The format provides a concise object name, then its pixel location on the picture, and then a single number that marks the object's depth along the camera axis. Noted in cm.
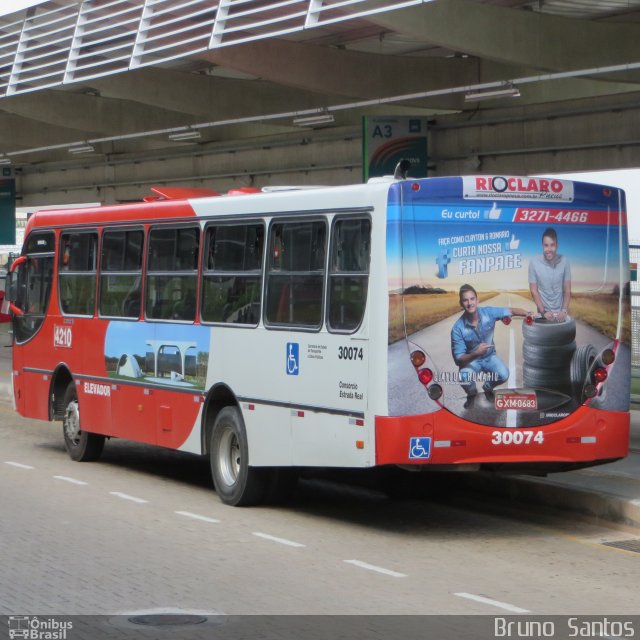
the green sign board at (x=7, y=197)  4106
